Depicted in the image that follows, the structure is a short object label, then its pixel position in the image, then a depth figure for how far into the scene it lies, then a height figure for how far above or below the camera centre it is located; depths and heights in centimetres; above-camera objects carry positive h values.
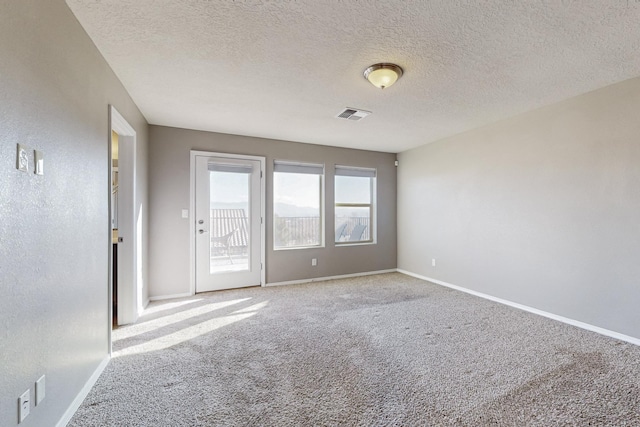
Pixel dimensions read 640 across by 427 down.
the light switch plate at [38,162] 132 +26
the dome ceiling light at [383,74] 231 +119
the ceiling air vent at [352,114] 333 +125
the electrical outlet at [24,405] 121 -84
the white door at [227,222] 406 -10
